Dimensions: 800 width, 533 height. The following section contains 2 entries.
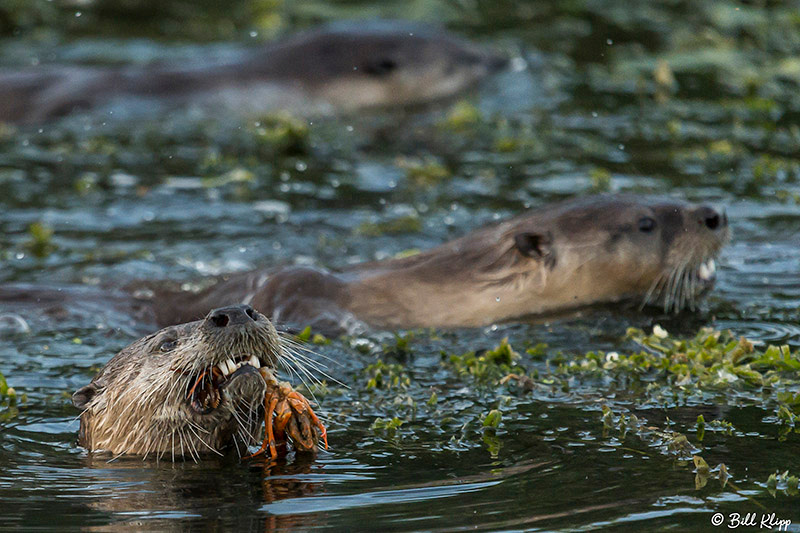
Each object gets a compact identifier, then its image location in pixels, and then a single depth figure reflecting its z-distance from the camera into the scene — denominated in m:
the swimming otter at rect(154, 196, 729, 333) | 12.34
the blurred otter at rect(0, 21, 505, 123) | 20.94
